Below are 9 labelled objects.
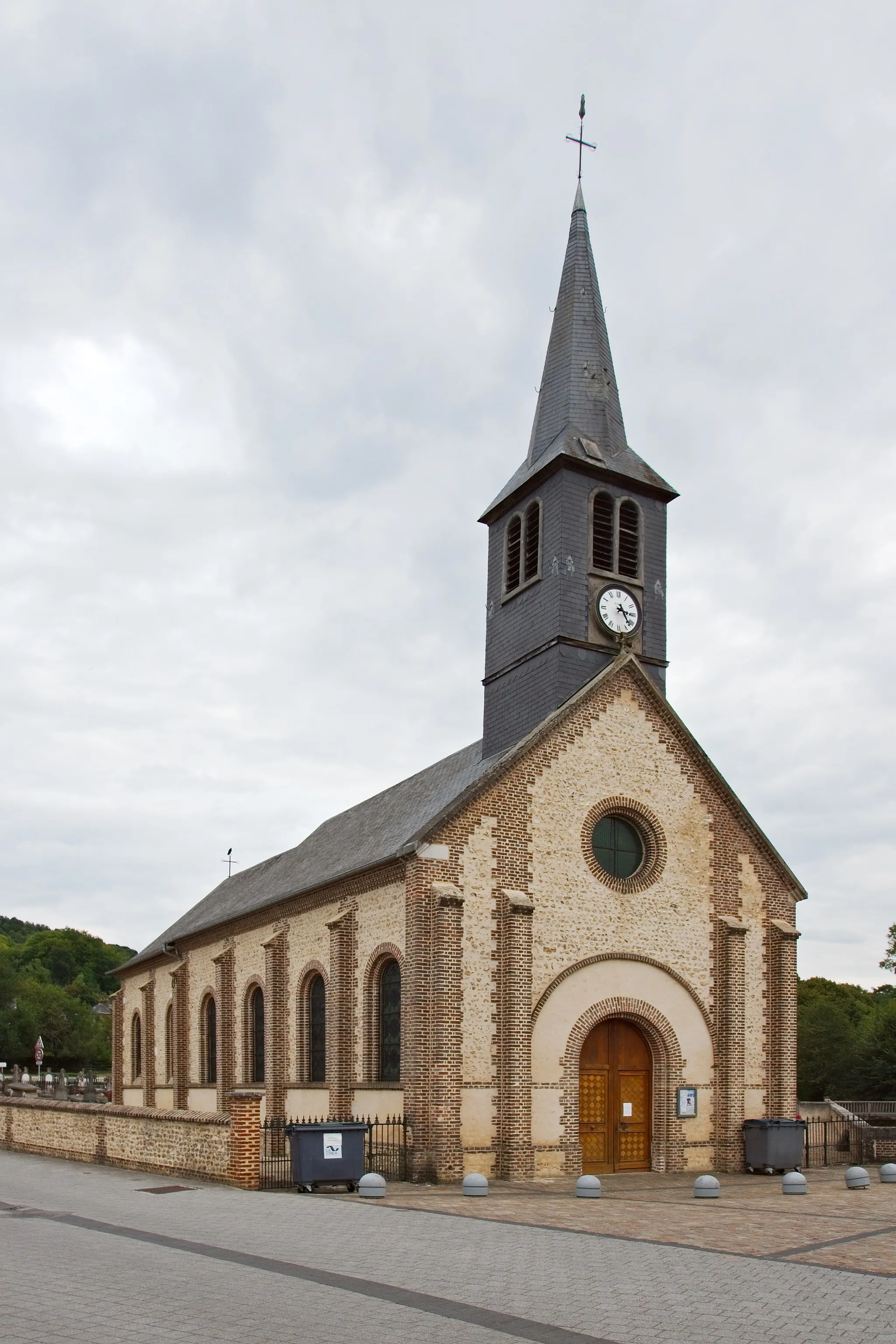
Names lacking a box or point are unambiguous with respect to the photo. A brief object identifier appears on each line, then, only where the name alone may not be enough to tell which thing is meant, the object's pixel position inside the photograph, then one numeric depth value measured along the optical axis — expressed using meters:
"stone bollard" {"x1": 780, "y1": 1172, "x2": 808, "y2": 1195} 18.52
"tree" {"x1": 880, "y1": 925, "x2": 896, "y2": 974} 43.88
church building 20.75
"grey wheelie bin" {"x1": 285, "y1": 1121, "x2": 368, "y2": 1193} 17.75
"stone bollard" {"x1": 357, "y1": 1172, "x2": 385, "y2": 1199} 17.03
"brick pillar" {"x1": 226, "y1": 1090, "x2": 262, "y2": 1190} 17.81
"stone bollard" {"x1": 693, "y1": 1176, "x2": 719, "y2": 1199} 17.70
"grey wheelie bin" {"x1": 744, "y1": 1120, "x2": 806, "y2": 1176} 22.31
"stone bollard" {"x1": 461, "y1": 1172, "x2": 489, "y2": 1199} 17.66
